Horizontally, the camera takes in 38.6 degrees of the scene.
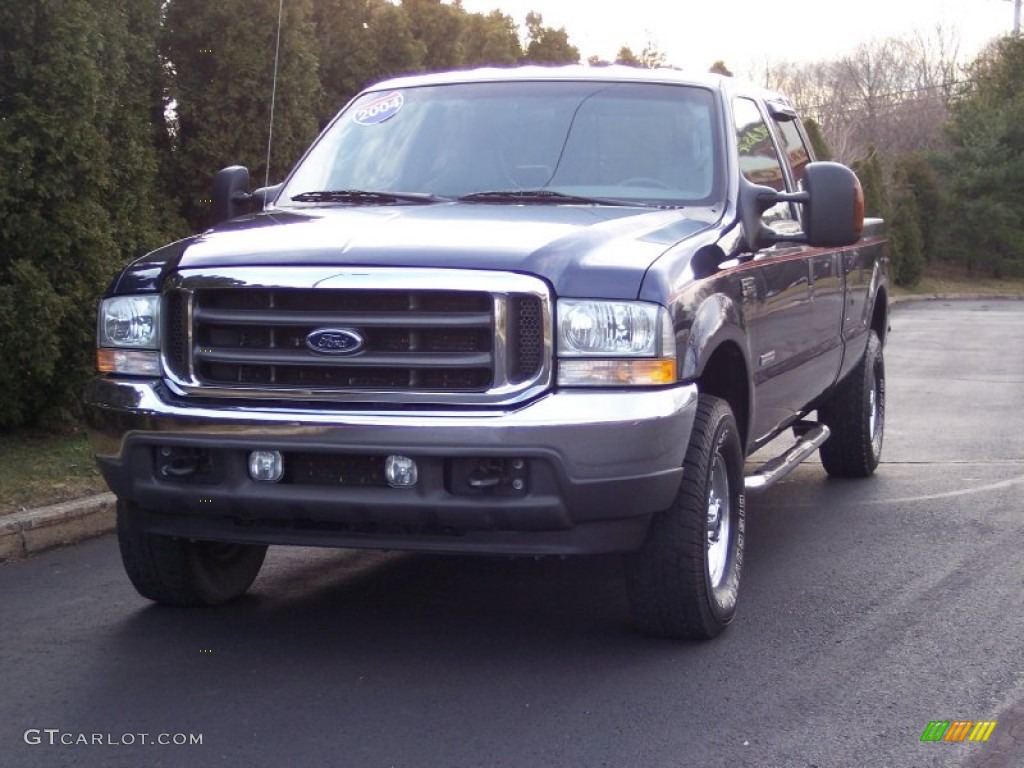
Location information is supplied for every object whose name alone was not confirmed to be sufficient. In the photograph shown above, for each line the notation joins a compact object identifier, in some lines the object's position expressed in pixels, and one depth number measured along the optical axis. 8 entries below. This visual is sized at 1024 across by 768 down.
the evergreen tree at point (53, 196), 8.14
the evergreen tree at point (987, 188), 38.91
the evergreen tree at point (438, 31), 16.62
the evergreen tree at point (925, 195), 37.97
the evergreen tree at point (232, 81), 10.84
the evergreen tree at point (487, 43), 19.48
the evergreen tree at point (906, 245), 33.53
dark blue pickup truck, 4.47
